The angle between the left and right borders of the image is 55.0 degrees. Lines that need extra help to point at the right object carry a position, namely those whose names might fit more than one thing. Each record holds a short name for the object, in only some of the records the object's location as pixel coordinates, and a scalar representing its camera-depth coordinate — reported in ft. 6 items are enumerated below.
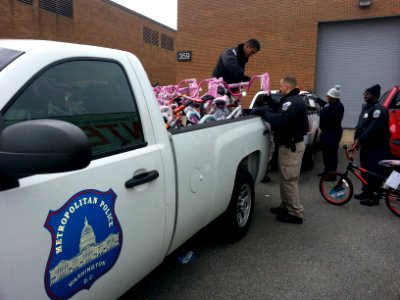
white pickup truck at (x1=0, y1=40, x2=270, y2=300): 4.99
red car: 23.26
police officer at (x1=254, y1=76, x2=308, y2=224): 15.31
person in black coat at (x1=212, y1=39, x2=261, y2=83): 17.74
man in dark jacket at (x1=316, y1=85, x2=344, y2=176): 24.45
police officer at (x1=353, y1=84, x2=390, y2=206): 18.81
